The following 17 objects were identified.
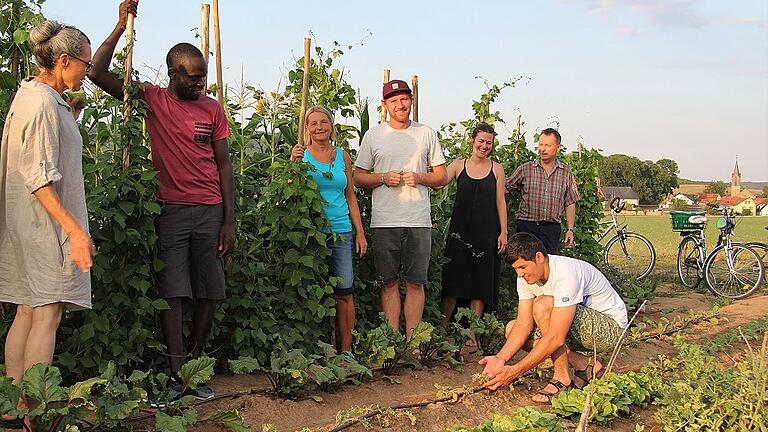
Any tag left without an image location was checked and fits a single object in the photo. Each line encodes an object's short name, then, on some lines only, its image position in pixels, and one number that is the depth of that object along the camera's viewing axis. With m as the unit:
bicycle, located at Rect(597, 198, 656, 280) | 11.52
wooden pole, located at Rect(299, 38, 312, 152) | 5.31
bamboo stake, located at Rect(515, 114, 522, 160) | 8.27
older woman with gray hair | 3.29
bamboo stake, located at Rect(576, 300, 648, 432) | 2.68
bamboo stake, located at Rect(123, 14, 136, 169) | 4.25
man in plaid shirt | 6.93
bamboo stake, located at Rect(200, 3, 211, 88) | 5.11
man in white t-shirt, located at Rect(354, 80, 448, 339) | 5.64
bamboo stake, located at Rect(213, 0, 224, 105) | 5.37
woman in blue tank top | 5.23
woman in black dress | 6.38
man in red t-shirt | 4.27
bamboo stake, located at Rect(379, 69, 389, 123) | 6.60
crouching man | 4.48
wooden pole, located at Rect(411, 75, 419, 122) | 7.12
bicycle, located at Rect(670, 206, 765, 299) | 10.14
